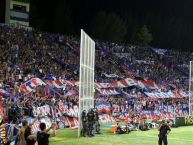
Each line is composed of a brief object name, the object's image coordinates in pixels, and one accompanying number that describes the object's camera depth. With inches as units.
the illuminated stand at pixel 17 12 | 2245.3
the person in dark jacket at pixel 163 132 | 959.6
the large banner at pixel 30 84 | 1556.3
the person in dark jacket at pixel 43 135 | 631.2
